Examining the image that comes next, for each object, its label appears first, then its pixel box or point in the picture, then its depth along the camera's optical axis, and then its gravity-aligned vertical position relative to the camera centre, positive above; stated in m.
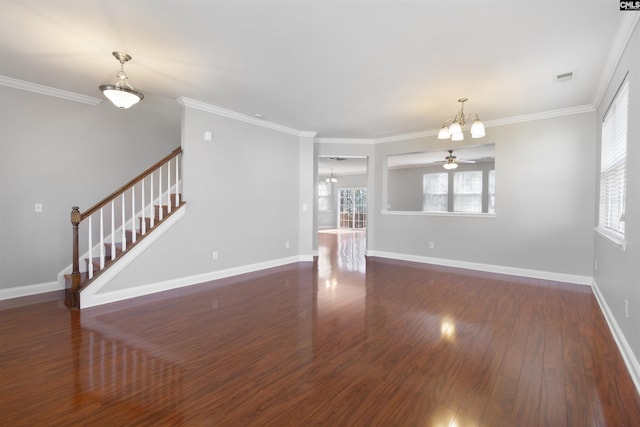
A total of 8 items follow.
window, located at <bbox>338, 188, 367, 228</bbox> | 13.51 -0.02
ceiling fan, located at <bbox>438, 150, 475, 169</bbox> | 8.04 +1.25
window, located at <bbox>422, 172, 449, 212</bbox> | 10.76 +0.60
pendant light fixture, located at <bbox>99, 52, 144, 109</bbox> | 2.92 +1.12
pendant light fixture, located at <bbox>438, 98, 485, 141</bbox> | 3.85 +1.02
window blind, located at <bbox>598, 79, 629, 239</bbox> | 2.98 +0.50
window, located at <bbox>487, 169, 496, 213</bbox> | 9.73 +0.59
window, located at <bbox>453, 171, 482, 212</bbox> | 10.08 +0.57
